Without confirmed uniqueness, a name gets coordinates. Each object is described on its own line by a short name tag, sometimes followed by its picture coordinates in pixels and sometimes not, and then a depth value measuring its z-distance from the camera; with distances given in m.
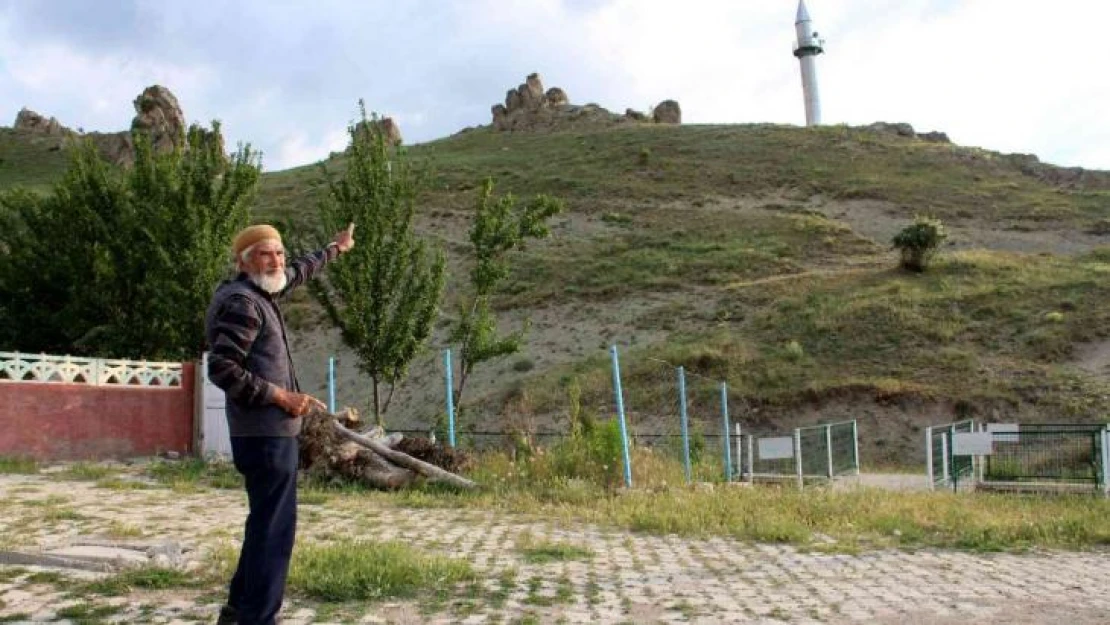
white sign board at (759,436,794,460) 13.47
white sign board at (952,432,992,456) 12.55
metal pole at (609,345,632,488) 10.73
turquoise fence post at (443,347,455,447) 12.97
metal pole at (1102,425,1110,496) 12.13
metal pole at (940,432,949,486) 14.51
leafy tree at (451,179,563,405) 18.00
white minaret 85.50
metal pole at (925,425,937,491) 13.71
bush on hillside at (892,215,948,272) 36.03
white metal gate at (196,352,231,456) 15.85
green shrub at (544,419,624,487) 10.87
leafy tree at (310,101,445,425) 16.17
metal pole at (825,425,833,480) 15.29
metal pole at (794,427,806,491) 13.88
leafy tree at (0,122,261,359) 19.95
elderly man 3.92
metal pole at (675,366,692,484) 12.27
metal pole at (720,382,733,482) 14.12
